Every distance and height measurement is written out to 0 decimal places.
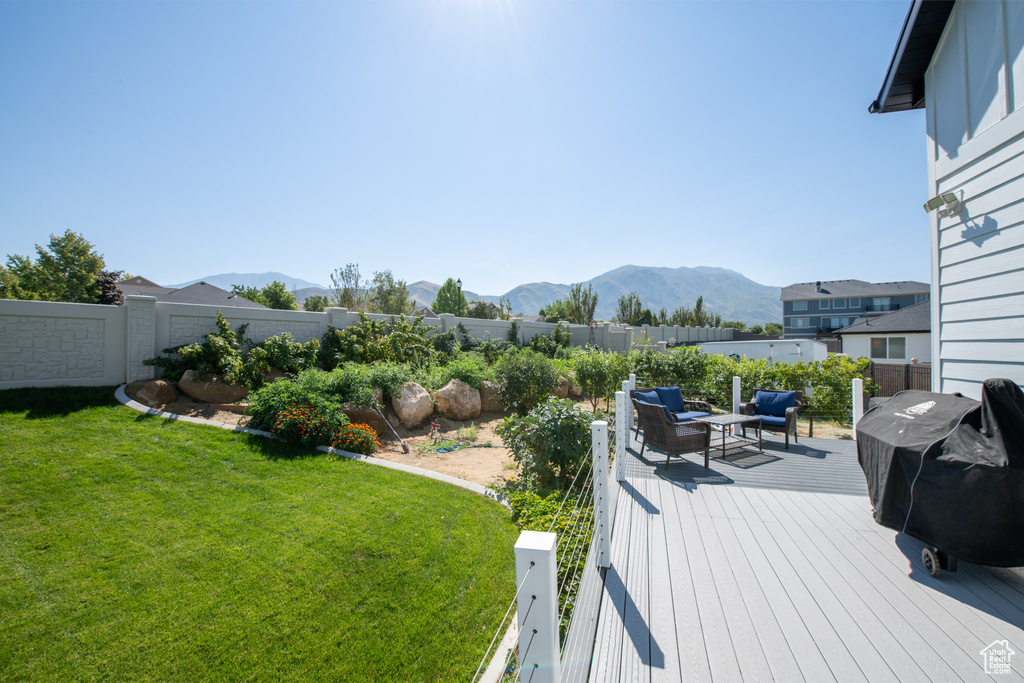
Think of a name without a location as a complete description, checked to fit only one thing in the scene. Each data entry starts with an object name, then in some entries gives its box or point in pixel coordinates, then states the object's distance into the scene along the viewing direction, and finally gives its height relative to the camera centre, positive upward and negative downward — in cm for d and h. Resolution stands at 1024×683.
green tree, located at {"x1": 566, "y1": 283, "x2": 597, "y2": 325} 2869 +280
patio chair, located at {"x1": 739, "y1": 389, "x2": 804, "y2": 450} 640 -123
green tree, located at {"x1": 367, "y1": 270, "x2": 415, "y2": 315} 3369 +408
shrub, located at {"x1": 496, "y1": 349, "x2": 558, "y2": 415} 1053 -113
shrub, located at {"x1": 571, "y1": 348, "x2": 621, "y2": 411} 1053 -95
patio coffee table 588 -144
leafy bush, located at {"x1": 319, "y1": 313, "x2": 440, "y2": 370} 1058 -11
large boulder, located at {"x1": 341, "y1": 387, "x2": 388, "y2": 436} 786 -165
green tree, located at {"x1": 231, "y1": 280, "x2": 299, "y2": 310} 2762 +312
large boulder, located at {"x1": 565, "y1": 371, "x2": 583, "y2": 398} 1275 -174
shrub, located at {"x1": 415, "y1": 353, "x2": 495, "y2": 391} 1057 -100
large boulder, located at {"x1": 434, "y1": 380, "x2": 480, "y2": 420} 1012 -166
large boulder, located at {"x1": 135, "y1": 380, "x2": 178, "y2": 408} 715 -108
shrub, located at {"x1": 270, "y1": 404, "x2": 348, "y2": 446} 636 -149
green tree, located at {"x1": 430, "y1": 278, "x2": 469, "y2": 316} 3875 +410
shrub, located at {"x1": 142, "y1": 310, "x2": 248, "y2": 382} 794 -47
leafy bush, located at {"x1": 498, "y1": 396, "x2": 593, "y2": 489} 519 -141
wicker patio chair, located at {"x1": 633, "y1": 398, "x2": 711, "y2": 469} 527 -133
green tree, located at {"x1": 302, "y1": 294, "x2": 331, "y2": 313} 2953 +273
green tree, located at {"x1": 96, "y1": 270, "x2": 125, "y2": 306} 1967 +249
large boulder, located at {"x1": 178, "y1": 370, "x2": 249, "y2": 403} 765 -104
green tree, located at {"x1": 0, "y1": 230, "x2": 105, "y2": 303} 1814 +317
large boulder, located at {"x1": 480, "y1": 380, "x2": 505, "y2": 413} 1124 -172
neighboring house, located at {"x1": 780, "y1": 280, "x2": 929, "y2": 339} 4409 +490
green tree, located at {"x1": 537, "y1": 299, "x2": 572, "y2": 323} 3137 +262
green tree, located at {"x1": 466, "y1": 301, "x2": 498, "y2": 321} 3772 +295
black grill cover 240 -89
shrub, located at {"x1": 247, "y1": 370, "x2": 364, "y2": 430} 675 -109
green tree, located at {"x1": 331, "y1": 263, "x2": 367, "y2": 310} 3503 +525
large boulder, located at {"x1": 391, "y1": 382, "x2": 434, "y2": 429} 909 -159
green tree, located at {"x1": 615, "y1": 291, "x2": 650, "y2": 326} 3619 +301
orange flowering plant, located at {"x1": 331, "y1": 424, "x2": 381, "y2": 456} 660 -177
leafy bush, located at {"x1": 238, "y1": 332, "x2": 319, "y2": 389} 836 -46
